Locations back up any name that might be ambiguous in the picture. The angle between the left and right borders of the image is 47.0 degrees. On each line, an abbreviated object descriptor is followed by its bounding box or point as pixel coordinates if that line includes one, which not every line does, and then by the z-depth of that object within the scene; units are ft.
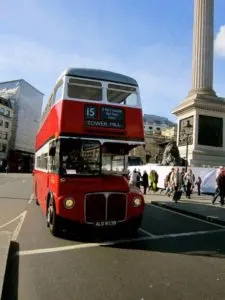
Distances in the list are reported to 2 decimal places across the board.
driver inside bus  19.62
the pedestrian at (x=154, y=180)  59.20
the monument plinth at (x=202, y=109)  68.14
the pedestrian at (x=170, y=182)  46.65
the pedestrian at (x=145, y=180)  53.90
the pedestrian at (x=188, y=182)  48.45
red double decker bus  18.87
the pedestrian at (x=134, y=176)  48.89
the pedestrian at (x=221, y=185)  39.54
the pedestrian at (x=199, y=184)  54.62
